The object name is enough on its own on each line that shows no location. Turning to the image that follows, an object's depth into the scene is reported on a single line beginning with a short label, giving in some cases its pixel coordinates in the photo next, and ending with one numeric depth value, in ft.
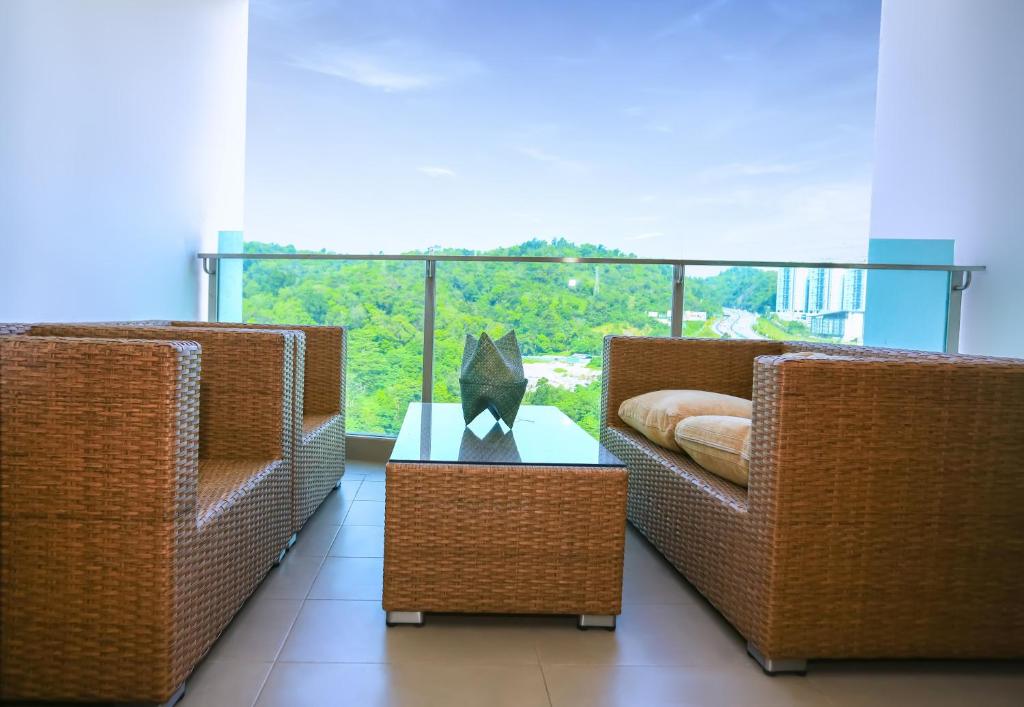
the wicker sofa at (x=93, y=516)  4.62
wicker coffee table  6.32
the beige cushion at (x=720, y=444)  7.11
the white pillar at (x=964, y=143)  12.14
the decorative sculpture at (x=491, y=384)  8.68
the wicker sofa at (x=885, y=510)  5.48
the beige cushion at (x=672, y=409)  8.91
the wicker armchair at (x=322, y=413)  9.25
